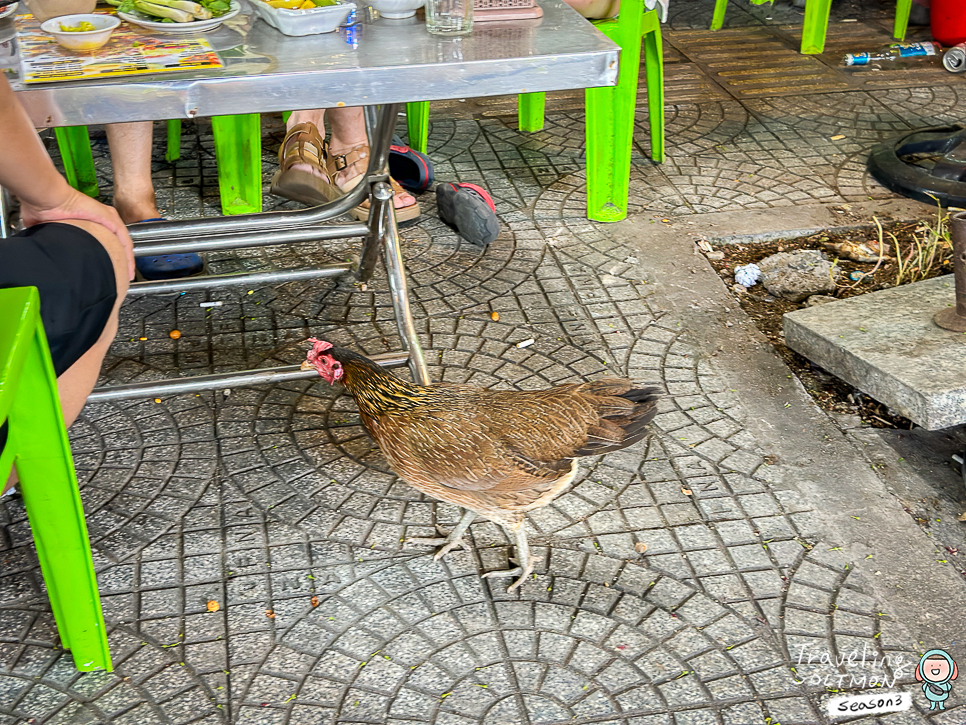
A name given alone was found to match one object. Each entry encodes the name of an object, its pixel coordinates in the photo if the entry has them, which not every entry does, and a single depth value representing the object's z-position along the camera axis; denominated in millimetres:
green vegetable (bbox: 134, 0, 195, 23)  2596
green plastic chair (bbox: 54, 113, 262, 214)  4426
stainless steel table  2232
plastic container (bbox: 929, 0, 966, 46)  6566
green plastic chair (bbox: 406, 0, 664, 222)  4309
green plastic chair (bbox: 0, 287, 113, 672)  1812
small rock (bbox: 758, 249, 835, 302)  4082
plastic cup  2613
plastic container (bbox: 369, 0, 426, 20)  2740
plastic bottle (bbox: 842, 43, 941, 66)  6473
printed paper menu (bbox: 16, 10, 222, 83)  2297
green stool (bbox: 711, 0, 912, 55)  6504
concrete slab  3057
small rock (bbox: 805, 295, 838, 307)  3966
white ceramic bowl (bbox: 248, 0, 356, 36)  2578
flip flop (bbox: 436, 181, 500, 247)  4309
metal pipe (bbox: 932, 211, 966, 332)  3090
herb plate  2607
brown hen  2492
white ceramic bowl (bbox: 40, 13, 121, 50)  2426
